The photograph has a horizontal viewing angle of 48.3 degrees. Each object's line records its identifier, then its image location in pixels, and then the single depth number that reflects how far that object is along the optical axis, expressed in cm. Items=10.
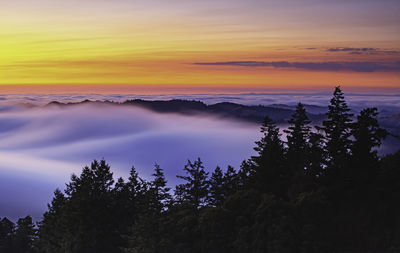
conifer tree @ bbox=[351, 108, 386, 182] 3769
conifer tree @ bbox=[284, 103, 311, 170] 4516
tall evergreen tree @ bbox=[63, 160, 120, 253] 4900
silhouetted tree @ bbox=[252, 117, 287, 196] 4294
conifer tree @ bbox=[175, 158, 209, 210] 5225
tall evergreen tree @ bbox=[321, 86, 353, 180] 4069
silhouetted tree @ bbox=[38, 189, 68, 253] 5422
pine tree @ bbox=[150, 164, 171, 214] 4516
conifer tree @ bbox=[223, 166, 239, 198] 5295
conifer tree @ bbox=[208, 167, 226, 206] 5228
